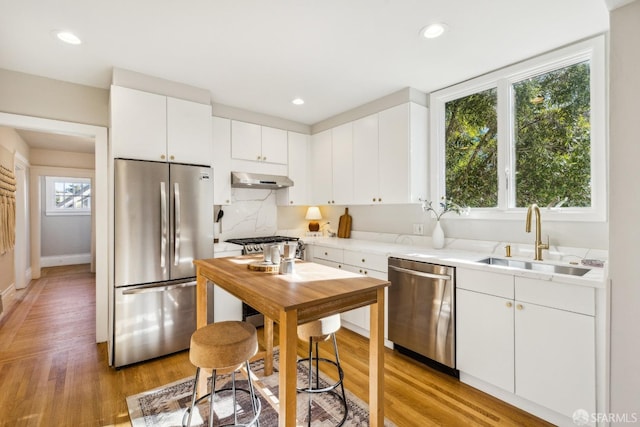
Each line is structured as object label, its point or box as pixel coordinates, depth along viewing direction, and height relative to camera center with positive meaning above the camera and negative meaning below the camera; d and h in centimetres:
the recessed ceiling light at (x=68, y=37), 209 +123
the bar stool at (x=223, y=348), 148 -67
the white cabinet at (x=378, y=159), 306 +59
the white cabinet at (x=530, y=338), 175 -81
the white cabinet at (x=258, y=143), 362 +87
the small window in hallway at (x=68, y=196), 712 +44
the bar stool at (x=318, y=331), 187 -73
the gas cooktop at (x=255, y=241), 330 -33
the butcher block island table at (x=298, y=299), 124 -39
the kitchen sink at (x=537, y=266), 209 -41
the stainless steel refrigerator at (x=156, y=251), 258 -34
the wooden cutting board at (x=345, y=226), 408 -18
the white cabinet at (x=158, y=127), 261 +78
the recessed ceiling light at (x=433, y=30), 202 +123
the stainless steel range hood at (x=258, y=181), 352 +39
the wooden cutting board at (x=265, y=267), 179 -32
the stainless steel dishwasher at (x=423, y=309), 236 -80
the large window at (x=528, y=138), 223 +63
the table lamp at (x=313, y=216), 445 -5
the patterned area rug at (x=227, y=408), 191 -129
